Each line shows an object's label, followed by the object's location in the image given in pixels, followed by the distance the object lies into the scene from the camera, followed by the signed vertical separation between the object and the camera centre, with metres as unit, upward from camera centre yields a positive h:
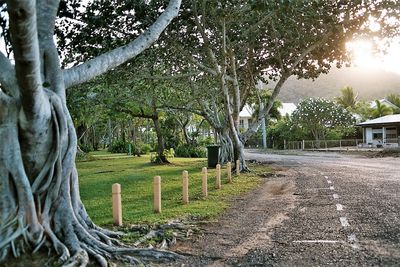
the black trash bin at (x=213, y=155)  25.53 -0.75
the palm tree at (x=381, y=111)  56.72 +3.54
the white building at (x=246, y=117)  82.59 +4.39
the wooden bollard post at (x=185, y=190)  11.69 -1.24
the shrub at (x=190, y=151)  40.94 -0.84
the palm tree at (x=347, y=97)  66.31 +6.27
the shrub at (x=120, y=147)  51.31 -0.48
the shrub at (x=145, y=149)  47.73 -0.67
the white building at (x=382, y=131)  44.83 +0.84
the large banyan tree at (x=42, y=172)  6.23 -0.41
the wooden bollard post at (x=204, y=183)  12.96 -1.18
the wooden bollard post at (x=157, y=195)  10.10 -1.18
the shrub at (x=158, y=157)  29.86 -0.99
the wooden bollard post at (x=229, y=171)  16.55 -1.08
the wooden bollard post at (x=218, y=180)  14.64 -1.25
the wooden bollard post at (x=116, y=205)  8.45 -1.16
